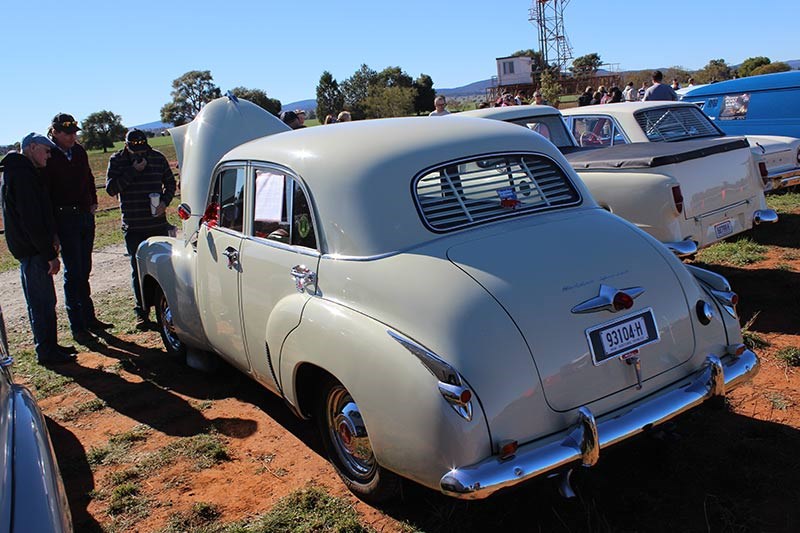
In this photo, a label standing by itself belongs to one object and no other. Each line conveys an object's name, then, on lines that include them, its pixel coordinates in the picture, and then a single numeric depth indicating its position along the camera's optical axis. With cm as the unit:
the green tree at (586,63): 6397
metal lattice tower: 6288
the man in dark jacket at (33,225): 560
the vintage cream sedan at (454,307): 270
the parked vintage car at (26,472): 189
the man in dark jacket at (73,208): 631
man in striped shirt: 695
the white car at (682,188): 559
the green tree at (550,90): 3856
